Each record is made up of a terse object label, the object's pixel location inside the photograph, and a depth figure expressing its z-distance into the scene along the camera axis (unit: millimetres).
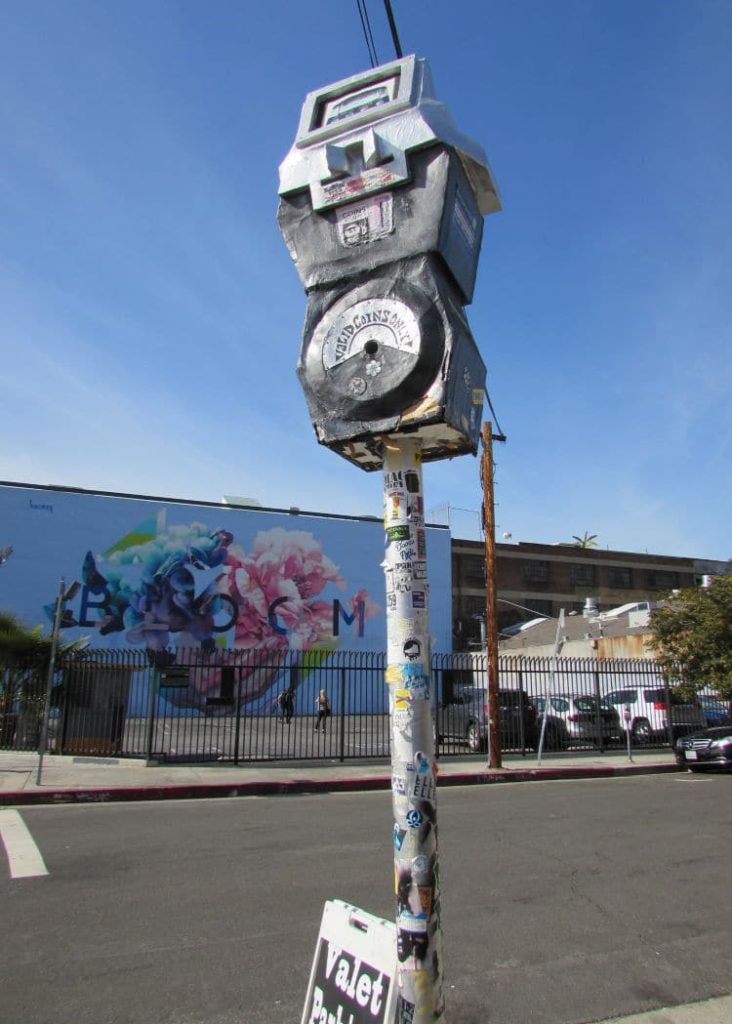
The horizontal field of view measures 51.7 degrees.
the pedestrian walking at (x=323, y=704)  19250
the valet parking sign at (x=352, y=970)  2623
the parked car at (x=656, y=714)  20938
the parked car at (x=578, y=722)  19688
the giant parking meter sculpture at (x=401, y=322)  2615
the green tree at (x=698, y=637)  18797
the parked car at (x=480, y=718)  19000
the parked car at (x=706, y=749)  15652
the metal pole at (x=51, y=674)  11875
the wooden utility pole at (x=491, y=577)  16328
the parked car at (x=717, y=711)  22297
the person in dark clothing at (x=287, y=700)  23186
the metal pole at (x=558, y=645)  16233
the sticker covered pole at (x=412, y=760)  2482
